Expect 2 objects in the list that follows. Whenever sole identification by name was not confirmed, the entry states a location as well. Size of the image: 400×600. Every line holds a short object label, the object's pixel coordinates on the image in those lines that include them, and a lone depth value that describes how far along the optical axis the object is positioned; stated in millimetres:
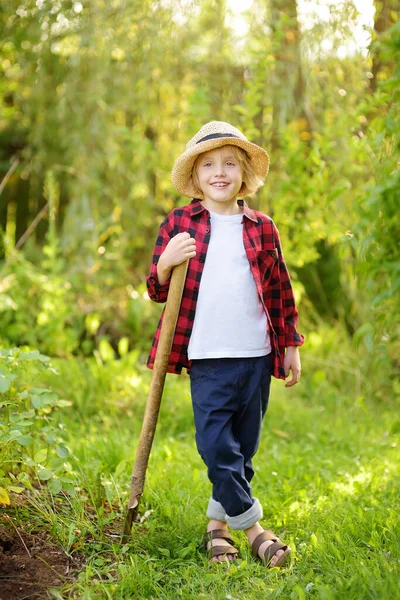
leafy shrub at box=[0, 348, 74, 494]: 2428
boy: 2490
